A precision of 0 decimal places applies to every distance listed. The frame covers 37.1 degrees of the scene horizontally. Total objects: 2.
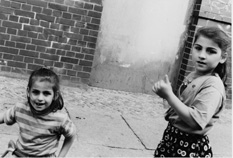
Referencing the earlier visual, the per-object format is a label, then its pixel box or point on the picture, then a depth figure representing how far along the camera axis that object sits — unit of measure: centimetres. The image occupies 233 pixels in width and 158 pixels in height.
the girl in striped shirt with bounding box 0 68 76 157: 230
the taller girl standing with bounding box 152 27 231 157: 215
